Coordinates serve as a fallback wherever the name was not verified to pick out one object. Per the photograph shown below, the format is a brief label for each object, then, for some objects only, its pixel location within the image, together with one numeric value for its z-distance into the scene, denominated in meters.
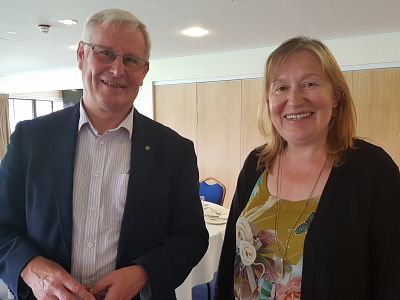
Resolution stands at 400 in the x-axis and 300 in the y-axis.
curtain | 8.09
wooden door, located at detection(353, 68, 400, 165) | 3.82
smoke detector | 3.43
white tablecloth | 2.27
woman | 1.00
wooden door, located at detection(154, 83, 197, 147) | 5.26
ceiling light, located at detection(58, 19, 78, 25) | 3.29
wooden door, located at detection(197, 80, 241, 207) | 4.89
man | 1.03
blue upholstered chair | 3.87
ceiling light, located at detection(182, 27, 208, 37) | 3.62
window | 8.94
